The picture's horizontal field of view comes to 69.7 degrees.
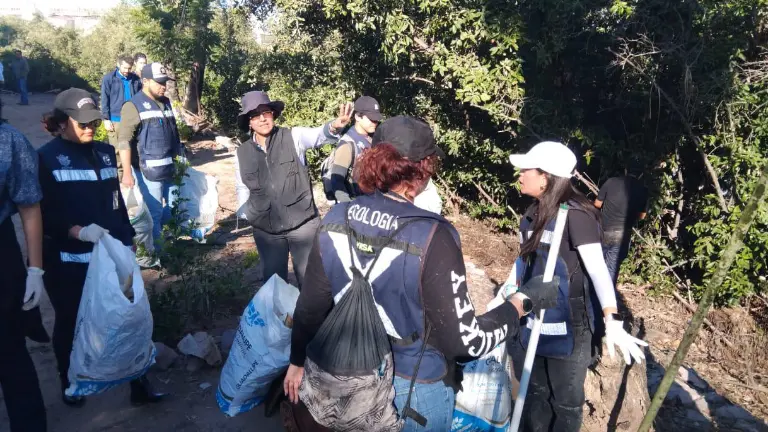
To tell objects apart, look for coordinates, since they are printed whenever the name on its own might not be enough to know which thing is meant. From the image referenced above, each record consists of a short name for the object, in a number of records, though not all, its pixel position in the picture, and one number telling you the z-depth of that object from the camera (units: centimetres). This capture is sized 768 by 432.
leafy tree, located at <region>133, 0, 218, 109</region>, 1320
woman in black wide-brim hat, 363
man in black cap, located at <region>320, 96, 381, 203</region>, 371
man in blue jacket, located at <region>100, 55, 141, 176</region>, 751
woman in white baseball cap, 237
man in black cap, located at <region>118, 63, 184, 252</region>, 539
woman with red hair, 173
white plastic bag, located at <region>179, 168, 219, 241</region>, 611
